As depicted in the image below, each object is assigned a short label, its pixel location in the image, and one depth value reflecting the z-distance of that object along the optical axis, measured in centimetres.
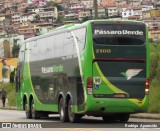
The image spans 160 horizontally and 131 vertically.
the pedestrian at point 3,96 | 4887
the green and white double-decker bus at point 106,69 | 2177
